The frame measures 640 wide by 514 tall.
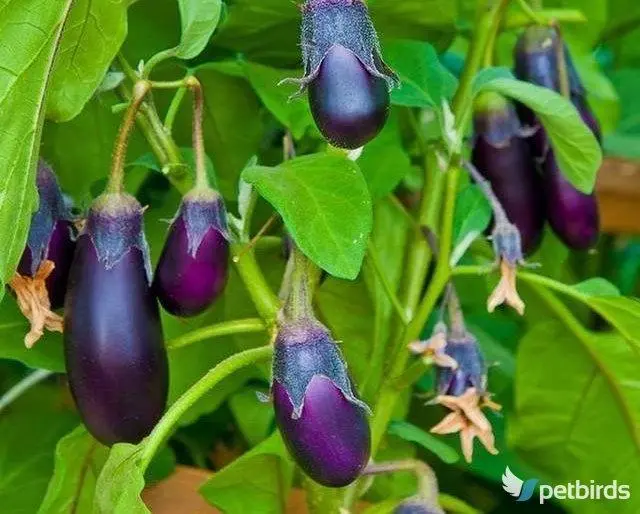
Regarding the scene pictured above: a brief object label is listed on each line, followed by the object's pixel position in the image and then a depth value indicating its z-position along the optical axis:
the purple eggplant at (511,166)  0.50
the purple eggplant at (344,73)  0.32
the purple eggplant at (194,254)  0.38
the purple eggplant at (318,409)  0.35
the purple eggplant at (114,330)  0.37
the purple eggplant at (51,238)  0.39
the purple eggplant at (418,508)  0.43
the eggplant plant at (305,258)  0.35
